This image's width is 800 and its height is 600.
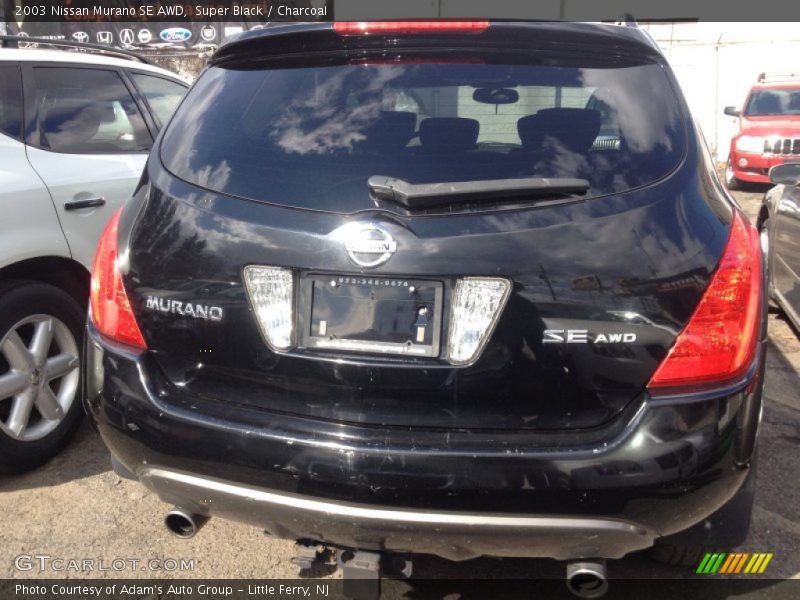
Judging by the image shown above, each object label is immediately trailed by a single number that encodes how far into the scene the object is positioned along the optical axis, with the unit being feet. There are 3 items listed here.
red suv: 38.60
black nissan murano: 5.69
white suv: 9.87
